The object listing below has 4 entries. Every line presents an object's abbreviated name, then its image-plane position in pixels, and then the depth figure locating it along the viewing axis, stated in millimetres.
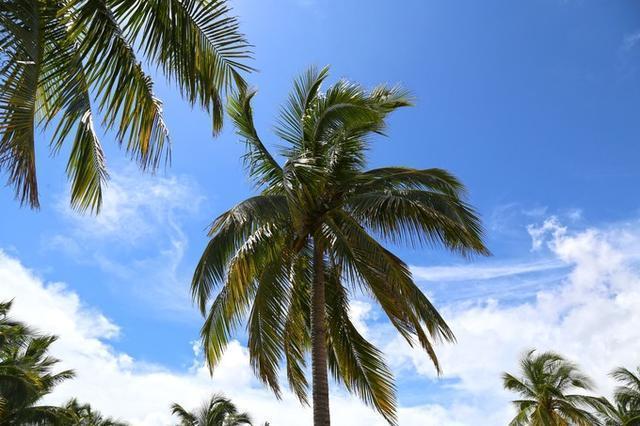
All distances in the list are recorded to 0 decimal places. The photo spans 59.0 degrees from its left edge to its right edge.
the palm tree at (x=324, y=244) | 10484
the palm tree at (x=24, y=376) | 19578
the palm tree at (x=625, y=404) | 29094
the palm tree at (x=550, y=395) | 26312
